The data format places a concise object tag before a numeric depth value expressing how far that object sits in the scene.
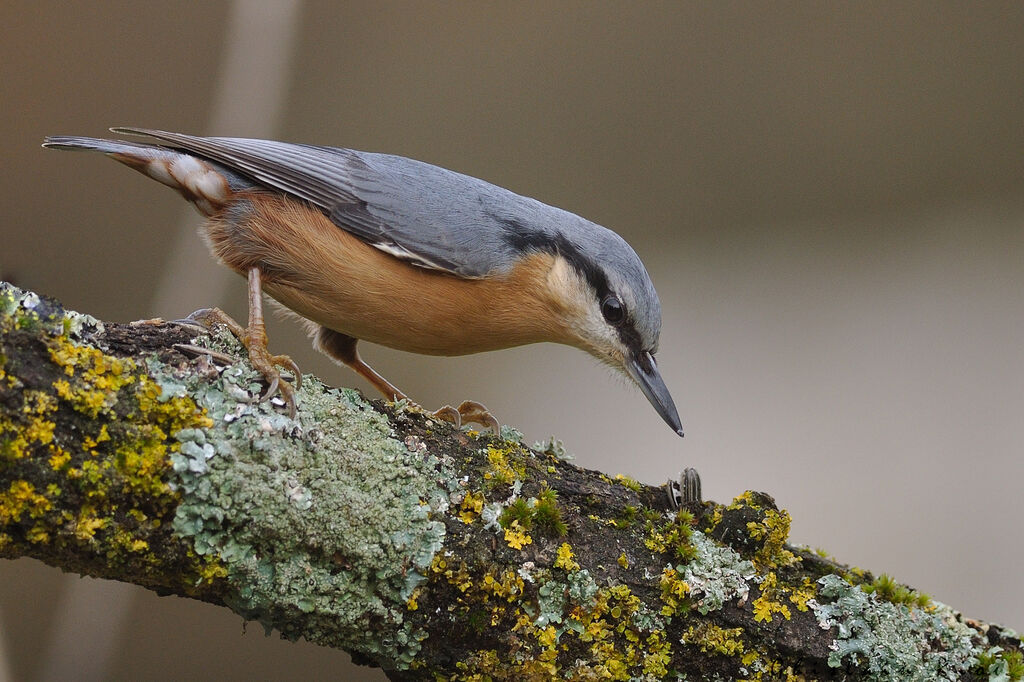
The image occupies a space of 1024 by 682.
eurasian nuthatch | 3.23
